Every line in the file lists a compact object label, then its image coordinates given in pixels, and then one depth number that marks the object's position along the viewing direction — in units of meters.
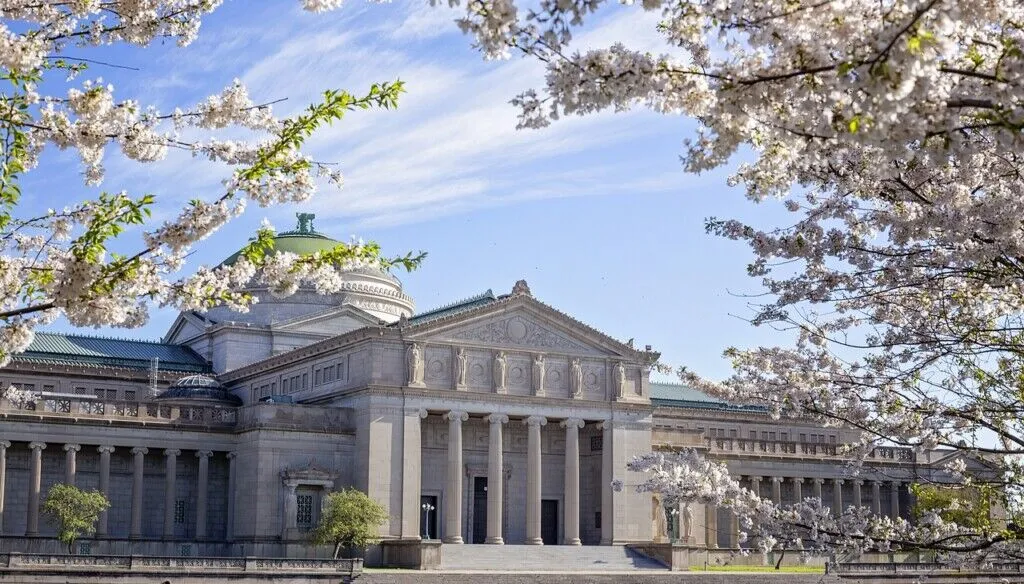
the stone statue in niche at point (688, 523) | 87.56
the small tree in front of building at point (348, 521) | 68.62
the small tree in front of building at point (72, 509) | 67.12
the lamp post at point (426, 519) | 79.21
